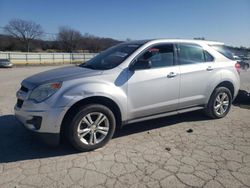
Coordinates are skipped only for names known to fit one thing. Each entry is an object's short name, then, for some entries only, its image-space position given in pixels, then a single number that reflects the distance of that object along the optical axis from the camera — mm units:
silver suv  2843
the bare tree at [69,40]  55461
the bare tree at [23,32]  55316
